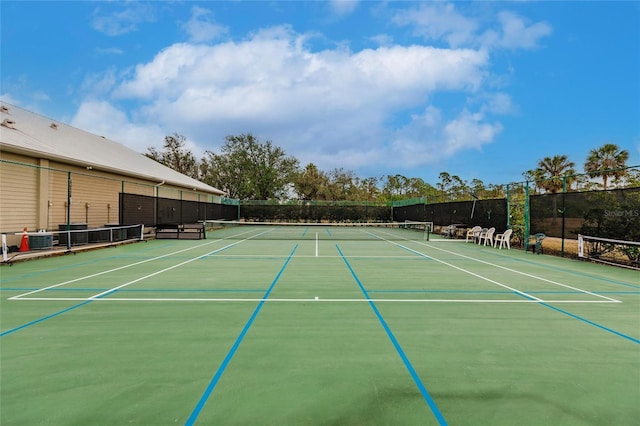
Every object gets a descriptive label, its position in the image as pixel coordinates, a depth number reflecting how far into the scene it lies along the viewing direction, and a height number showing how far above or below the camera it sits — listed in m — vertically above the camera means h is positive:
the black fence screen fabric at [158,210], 16.08 +0.00
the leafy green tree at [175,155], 46.91 +7.57
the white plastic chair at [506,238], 14.55 -1.02
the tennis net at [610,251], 9.72 -1.06
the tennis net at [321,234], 19.69 -1.42
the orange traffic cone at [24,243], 11.40 -1.13
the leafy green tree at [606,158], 30.59 +5.26
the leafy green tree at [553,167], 37.50 +5.38
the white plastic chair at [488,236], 15.72 -1.02
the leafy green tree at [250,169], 47.72 +5.92
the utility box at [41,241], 11.38 -1.06
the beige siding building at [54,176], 11.80 +1.42
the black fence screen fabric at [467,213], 16.23 +0.05
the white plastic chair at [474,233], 16.87 -0.94
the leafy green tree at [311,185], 48.25 +3.77
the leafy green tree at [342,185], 48.75 +3.95
